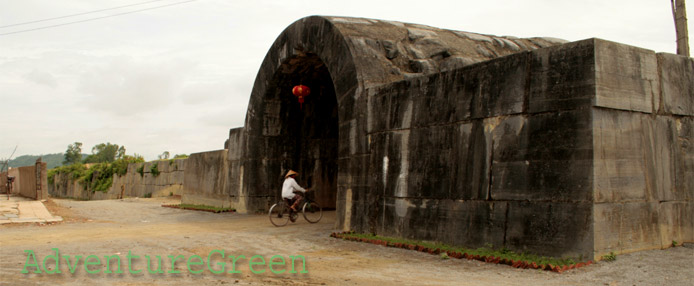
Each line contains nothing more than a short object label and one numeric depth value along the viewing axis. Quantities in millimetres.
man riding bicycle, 12594
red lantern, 13945
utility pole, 13492
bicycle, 12437
